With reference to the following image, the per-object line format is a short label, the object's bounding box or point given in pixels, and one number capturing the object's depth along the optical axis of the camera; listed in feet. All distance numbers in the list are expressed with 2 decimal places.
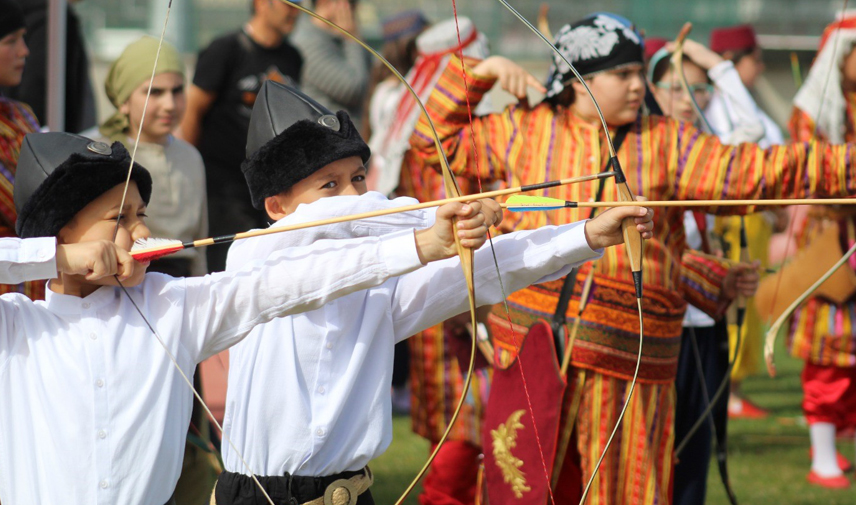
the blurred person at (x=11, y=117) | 22.40
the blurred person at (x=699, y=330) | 24.72
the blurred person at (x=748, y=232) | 42.09
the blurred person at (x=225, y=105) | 35.17
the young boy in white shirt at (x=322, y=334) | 15.89
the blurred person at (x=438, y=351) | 27.86
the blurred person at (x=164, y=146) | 27.07
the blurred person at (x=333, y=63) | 44.78
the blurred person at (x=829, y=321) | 31.32
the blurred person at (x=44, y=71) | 35.29
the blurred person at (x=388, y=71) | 37.86
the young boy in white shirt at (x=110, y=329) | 14.32
